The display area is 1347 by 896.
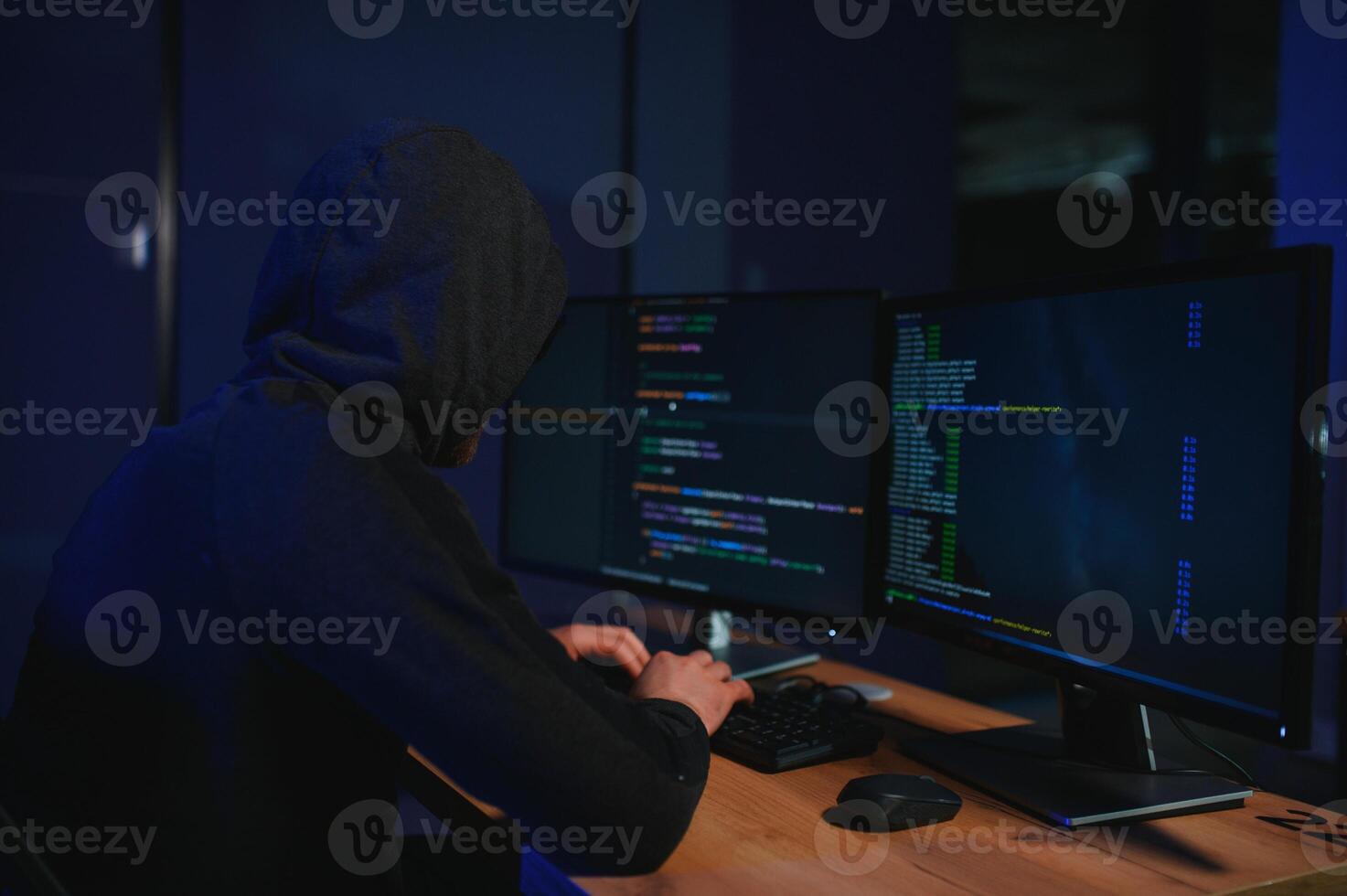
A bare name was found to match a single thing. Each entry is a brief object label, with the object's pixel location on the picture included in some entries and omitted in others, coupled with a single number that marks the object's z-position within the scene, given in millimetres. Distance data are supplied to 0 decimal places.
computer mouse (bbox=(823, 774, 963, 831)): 965
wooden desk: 846
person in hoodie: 766
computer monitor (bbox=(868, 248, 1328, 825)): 860
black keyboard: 1129
